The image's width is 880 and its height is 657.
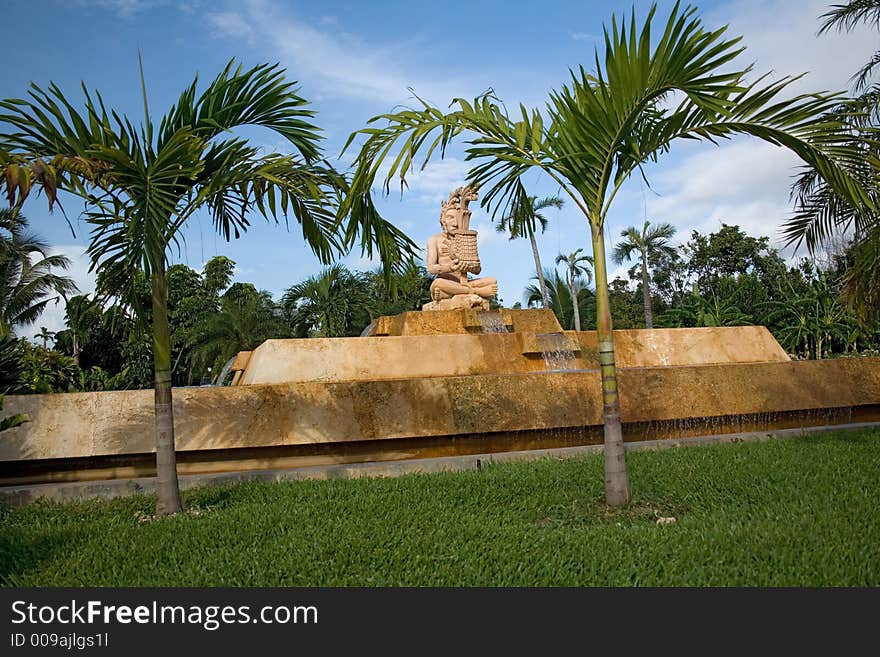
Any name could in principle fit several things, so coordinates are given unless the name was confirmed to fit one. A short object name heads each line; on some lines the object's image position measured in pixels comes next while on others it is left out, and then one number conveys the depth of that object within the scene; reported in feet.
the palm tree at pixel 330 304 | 85.46
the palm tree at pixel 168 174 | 14.25
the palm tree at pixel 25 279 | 67.31
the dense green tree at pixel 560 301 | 101.30
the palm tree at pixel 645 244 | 104.78
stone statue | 32.45
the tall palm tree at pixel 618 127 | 13.64
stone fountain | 20.43
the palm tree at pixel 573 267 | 108.37
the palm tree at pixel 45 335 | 94.70
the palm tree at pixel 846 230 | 22.11
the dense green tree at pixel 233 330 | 79.25
